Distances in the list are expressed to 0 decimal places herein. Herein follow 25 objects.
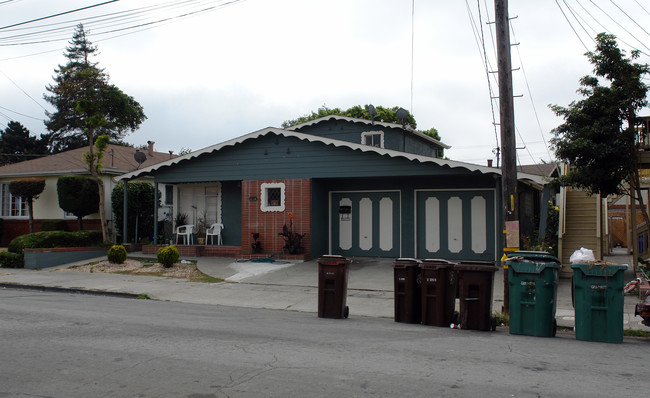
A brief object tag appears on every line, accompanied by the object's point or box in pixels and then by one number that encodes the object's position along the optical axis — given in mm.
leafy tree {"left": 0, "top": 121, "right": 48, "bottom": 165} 48750
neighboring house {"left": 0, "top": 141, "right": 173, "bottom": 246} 24094
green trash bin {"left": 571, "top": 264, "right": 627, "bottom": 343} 7926
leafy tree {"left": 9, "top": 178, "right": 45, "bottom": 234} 22734
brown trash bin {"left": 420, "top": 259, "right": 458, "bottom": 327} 9266
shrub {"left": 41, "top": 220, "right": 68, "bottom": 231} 23688
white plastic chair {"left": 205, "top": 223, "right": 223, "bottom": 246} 20438
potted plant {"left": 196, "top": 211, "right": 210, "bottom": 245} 20859
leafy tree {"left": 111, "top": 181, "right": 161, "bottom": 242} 22719
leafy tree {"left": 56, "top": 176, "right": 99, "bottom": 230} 22125
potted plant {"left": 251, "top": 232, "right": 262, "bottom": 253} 18661
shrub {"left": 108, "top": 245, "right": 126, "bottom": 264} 17766
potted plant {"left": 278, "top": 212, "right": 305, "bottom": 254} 17922
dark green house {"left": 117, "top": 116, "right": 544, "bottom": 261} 17203
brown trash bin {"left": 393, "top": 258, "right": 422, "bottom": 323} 9562
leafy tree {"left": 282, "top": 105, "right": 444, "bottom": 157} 39188
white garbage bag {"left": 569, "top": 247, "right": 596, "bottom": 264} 8464
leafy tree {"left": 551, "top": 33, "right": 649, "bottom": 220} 12898
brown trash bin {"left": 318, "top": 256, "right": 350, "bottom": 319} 10000
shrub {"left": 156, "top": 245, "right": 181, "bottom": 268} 16969
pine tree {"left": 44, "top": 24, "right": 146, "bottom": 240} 20672
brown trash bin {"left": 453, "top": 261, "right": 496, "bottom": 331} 8875
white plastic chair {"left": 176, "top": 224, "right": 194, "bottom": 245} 20562
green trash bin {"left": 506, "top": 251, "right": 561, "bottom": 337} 8445
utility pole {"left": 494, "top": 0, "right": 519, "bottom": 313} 10227
